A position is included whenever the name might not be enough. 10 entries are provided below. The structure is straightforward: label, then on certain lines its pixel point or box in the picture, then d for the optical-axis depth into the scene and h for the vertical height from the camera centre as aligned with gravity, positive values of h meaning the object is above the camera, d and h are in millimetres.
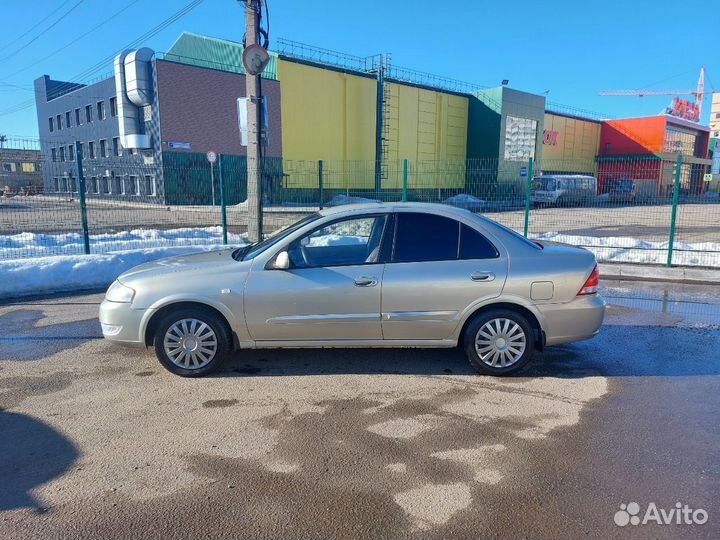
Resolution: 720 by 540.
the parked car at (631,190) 16047 -13
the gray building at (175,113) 32344 +4892
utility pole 10094 +1198
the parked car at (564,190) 21156 -46
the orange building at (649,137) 54094 +5683
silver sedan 4605 -974
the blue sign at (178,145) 33094 +2686
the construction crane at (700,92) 131750 +24895
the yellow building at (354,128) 35969 +4573
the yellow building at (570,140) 50875 +5218
